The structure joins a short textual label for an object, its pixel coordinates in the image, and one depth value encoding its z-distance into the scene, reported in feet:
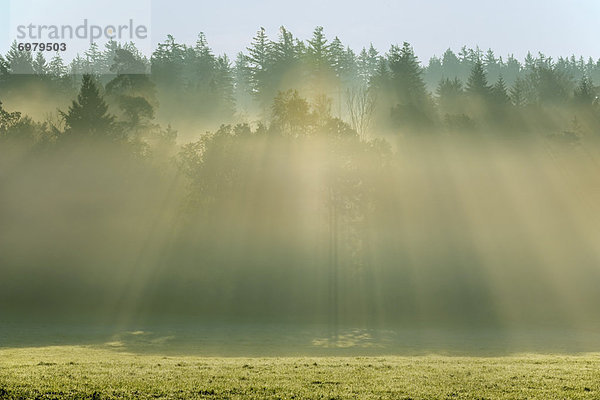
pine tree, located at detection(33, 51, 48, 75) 462.60
